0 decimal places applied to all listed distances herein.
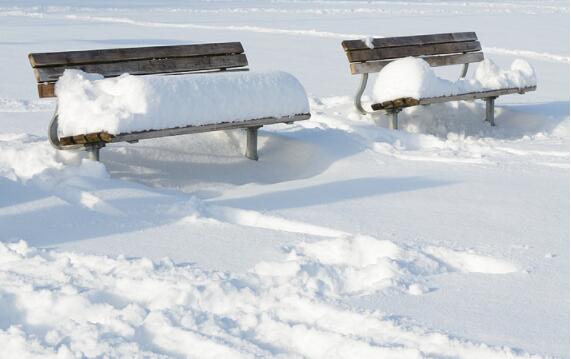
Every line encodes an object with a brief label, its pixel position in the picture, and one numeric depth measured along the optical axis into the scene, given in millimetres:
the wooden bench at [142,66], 10334
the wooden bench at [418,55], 14055
